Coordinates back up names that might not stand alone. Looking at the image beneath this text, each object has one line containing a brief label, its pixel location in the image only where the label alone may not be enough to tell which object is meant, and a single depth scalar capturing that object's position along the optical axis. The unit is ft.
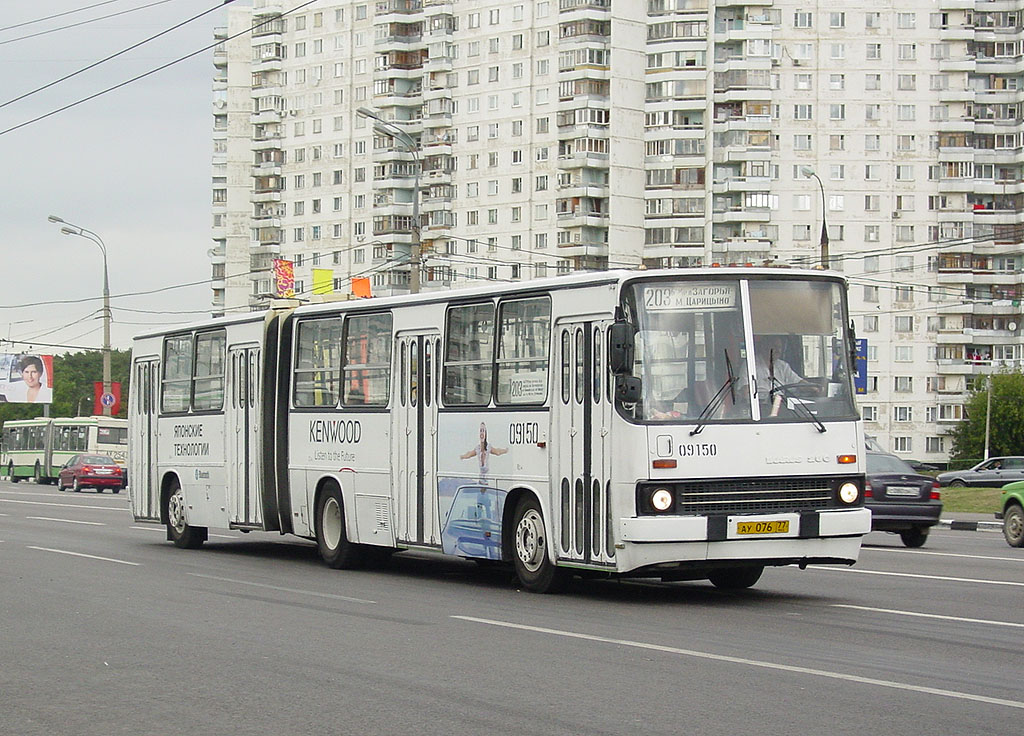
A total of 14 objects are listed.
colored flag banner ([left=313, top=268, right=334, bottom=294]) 140.26
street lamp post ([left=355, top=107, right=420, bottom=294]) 119.75
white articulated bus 46.70
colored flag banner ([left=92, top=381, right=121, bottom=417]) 217.36
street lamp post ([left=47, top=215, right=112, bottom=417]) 212.64
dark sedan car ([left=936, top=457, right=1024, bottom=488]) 227.20
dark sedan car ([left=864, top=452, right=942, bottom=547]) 80.43
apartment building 356.38
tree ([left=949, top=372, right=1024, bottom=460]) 334.24
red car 202.18
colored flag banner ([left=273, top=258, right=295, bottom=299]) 146.76
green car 78.61
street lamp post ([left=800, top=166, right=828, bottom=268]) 117.75
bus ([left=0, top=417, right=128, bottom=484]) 222.48
